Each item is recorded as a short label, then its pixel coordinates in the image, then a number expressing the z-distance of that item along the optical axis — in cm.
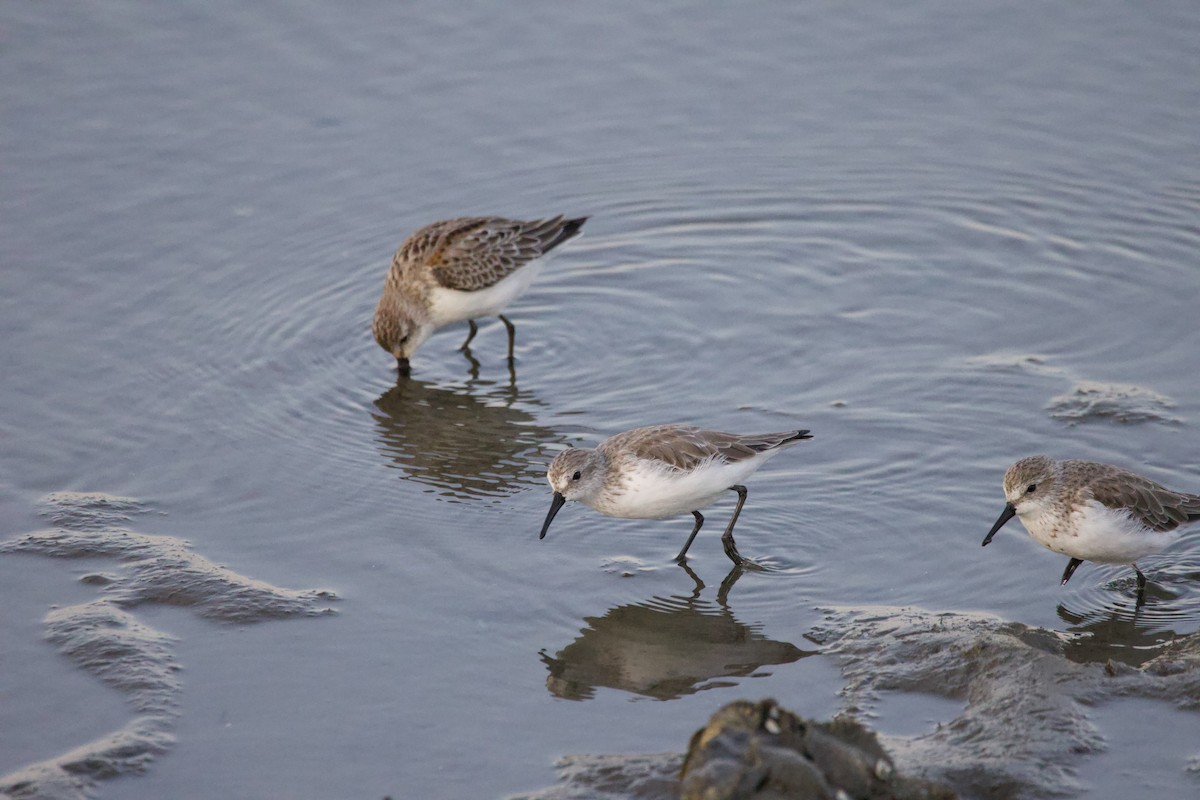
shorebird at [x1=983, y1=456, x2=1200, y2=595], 1473
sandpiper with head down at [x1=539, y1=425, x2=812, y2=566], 1598
